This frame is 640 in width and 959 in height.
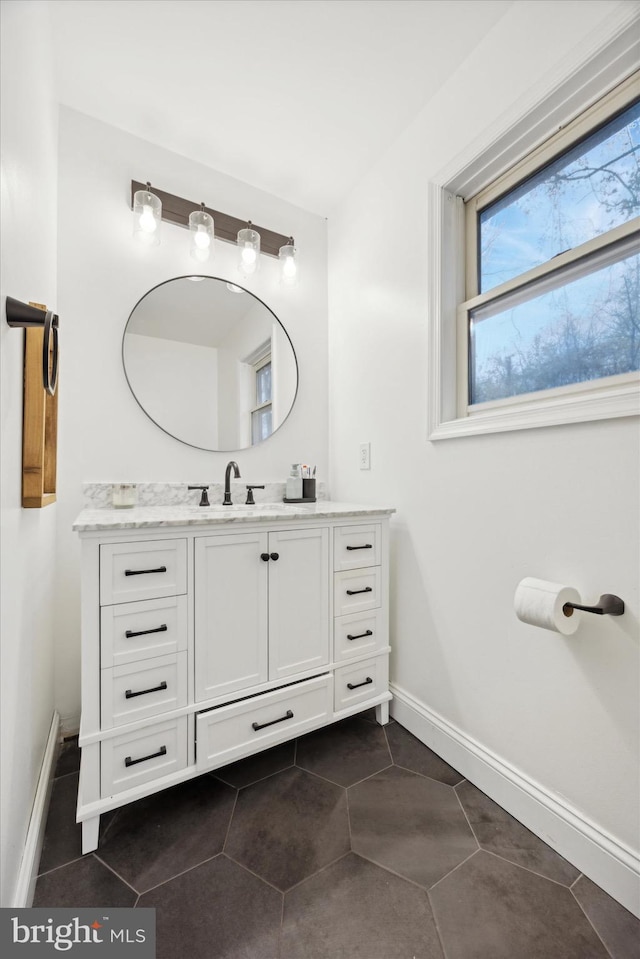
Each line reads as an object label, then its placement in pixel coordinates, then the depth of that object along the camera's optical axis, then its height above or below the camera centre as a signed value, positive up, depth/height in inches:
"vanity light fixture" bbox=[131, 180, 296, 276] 66.5 +47.7
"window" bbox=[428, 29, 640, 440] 42.6 +28.1
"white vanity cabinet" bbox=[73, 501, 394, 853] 43.7 -18.9
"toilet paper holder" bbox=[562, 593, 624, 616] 39.2 -11.9
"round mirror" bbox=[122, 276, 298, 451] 69.2 +22.7
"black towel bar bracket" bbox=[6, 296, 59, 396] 28.0 +12.4
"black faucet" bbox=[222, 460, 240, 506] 68.9 +1.5
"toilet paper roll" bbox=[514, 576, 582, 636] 40.3 -12.3
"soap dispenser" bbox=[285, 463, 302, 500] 76.5 -0.3
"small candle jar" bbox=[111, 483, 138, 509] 62.9 -1.4
